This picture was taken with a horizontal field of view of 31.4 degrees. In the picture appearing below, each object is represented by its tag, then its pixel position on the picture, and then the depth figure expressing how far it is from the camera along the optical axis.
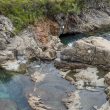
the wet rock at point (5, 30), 24.50
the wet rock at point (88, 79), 20.24
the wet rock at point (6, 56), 23.25
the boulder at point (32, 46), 24.77
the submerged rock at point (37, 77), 21.16
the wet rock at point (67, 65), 22.86
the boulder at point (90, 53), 22.54
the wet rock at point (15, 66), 22.50
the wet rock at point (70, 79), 20.75
